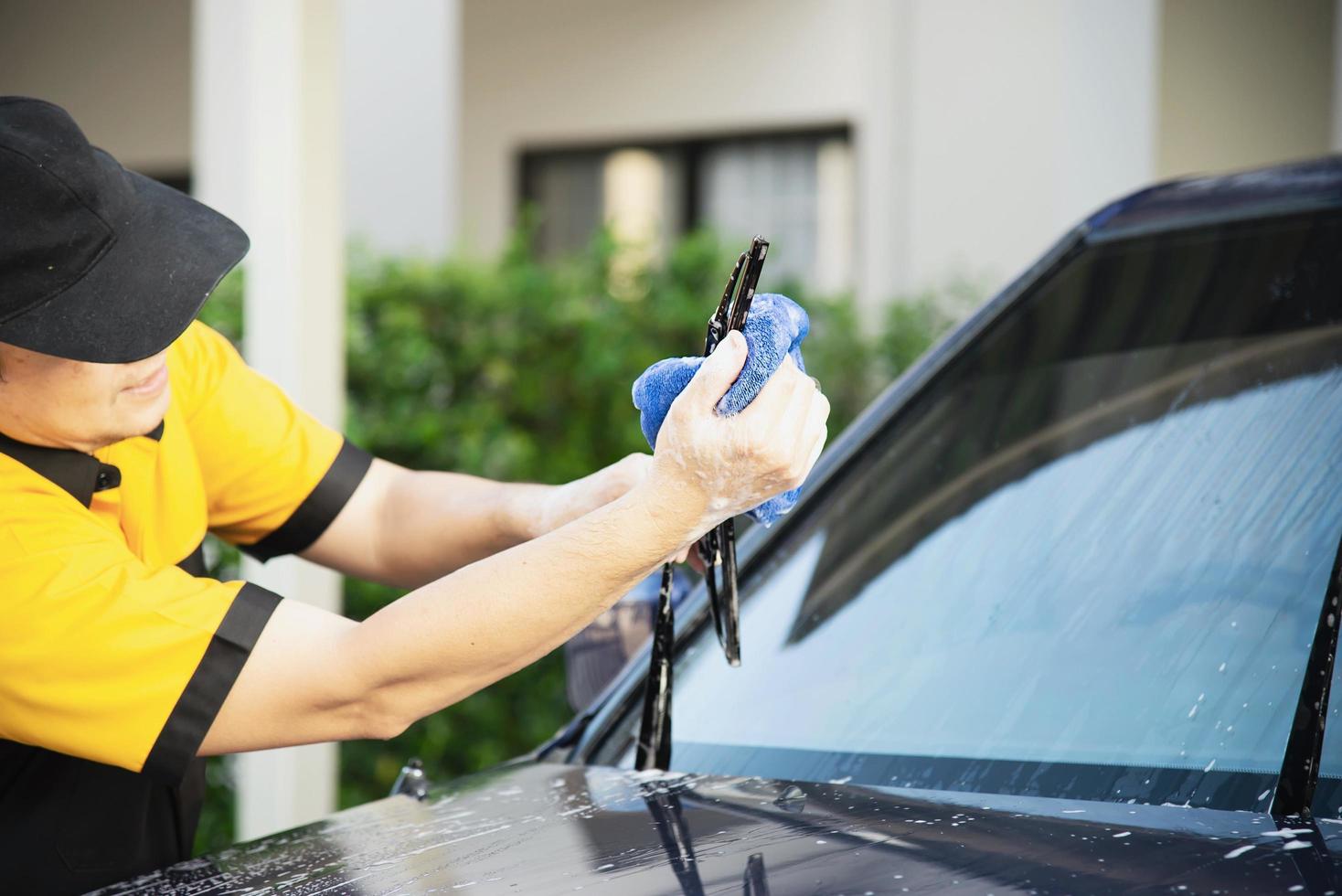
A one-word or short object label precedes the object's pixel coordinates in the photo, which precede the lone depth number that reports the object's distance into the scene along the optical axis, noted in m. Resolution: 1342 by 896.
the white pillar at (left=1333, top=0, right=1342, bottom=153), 4.30
